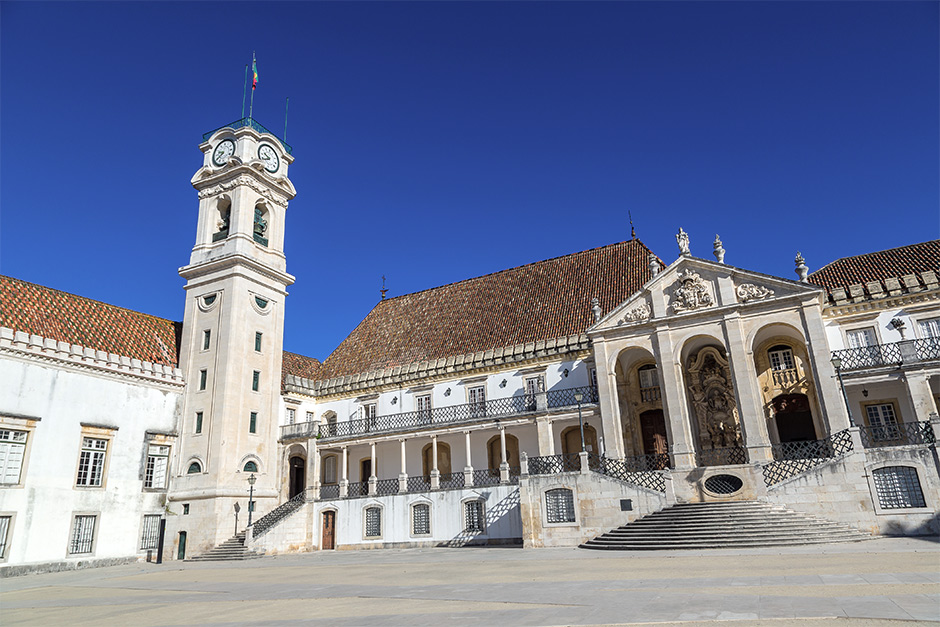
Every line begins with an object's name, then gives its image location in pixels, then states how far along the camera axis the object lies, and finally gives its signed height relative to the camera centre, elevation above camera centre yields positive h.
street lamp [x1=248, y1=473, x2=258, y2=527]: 27.59 +1.63
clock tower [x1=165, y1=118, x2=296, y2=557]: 27.70 +9.28
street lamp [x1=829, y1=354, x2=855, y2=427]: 19.75 +4.15
